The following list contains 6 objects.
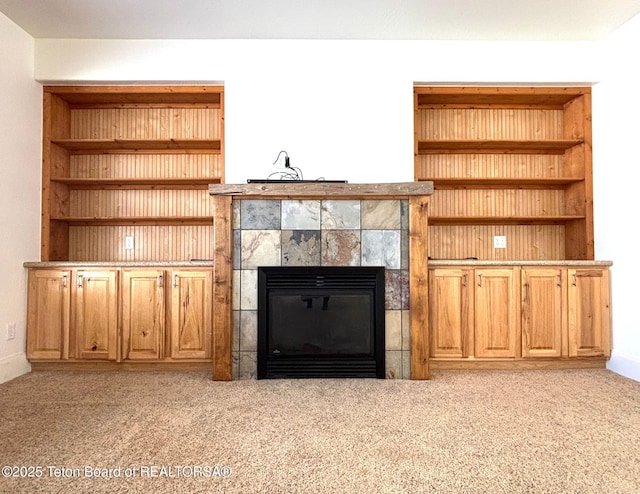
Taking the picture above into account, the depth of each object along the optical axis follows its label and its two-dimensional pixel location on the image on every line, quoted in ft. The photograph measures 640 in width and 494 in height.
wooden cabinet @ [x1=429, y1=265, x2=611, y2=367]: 10.50
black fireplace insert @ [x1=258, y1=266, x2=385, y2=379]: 9.84
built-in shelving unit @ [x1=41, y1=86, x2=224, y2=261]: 12.63
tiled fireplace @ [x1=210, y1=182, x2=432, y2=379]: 9.73
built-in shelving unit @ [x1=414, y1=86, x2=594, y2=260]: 12.71
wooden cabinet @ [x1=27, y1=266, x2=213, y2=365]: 10.52
